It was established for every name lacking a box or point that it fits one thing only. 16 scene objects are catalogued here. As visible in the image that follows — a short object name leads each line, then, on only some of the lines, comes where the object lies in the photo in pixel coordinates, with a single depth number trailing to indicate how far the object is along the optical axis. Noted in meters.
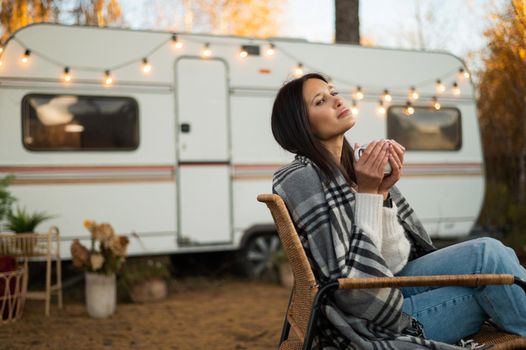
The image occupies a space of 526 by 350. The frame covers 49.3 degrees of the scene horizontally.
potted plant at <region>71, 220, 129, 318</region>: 5.02
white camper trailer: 5.66
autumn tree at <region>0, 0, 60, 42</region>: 10.46
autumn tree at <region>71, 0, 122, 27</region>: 11.17
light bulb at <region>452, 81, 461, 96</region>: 7.24
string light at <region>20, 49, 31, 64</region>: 5.57
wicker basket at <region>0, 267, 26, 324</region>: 4.60
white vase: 5.11
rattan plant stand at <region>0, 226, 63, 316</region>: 4.89
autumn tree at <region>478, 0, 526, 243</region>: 7.41
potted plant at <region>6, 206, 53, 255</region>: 4.96
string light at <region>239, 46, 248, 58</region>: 6.38
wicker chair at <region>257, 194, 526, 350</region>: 1.75
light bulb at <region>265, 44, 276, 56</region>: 6.52
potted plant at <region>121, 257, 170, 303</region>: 5.70
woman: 1.82
